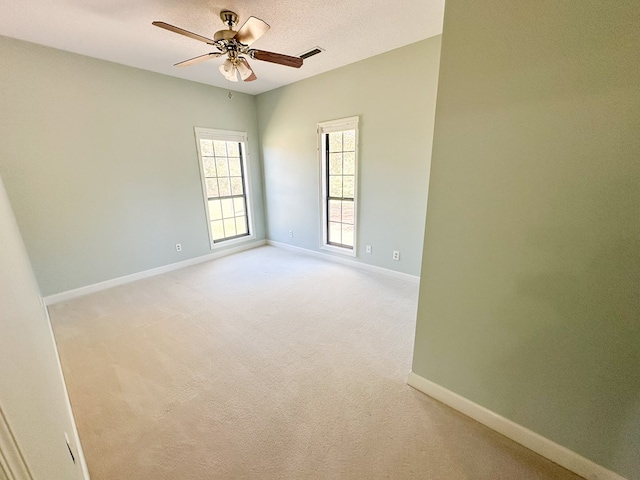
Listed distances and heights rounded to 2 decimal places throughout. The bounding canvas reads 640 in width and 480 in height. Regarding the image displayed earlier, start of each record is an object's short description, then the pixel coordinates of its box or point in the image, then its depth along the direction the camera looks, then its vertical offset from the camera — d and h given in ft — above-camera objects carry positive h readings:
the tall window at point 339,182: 12.29 -0.51
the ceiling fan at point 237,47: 6.46 +3.48
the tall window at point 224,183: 13.93 -0.54
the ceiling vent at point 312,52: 9.62 +4.49
